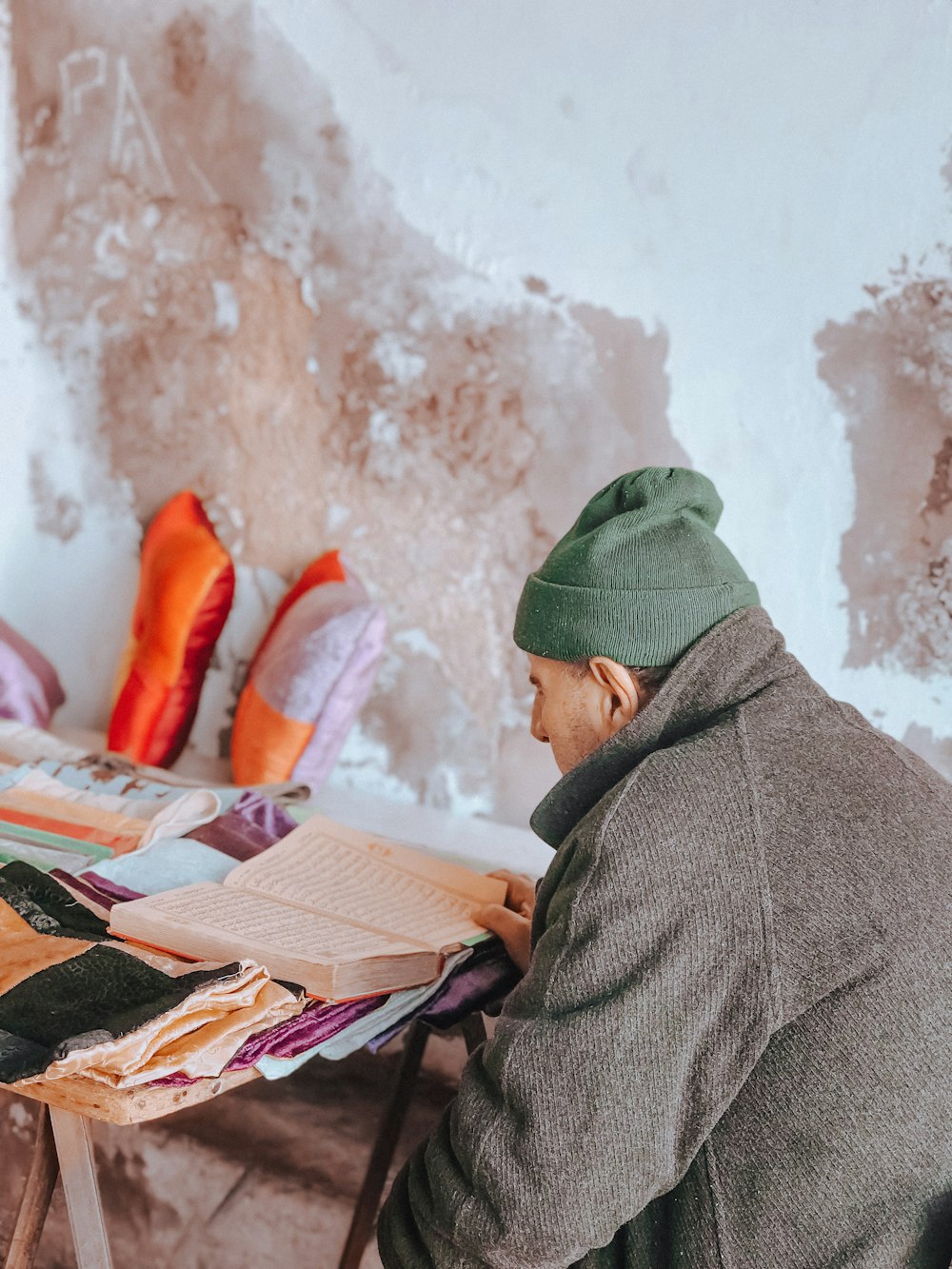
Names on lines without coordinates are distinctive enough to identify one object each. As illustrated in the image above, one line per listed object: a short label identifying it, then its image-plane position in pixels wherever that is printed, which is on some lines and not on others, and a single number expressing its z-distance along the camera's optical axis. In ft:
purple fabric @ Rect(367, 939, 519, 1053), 4.58
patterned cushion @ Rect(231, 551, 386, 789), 7.83
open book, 3.92
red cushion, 8.58
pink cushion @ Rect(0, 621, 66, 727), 8.92
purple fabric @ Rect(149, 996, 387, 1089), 3.69
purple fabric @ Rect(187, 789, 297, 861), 5.23
